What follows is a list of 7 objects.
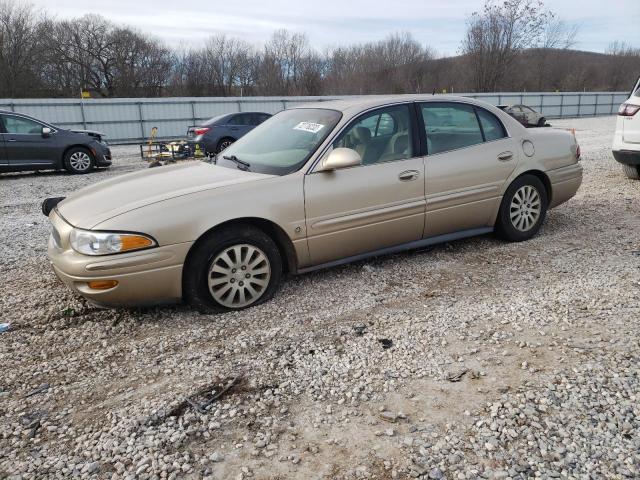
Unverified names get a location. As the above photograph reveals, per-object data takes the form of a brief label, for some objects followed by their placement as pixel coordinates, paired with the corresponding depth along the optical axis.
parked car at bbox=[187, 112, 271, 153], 15.21
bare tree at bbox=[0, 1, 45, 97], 41.31
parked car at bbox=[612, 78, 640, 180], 7.68
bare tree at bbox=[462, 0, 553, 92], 50.97
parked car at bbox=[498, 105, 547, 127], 24.24
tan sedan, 3.52
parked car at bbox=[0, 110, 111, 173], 11.41
